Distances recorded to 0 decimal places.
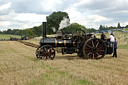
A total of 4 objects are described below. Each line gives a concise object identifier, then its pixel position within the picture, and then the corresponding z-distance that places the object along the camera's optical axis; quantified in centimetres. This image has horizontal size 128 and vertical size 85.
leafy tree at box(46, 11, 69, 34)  3614
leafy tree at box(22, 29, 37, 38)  11126
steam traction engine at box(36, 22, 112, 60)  1005
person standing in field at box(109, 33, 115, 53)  1104
